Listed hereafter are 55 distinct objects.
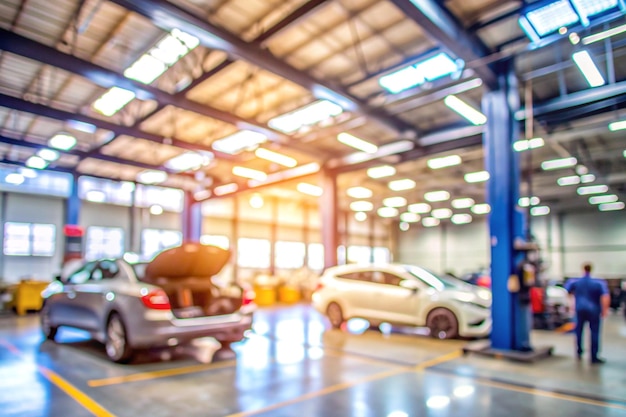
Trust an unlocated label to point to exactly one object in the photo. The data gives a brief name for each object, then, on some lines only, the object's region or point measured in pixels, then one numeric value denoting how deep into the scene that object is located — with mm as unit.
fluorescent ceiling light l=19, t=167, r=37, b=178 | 13238
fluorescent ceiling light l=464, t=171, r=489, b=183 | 14782
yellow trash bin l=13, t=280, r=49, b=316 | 11172
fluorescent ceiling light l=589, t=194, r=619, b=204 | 17333
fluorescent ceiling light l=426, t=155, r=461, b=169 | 12410
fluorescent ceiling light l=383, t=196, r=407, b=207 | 20188
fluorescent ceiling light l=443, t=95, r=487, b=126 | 7606
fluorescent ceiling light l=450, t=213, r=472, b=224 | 24609
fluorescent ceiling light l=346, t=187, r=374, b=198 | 18294
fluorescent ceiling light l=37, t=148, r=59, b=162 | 11374
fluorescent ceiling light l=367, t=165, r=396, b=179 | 13867
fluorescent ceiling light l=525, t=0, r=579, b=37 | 5023
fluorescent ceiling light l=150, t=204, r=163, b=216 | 16156
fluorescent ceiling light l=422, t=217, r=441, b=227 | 26158
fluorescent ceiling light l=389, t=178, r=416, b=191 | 16469
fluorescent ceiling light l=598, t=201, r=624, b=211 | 18492
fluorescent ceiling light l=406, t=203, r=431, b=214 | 21500
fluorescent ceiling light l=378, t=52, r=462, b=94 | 6598
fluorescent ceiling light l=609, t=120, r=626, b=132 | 8574
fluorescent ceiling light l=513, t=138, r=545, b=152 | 9484
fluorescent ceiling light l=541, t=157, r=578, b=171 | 12258
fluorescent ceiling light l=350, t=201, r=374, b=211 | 21472
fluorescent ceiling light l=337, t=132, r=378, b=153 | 9846
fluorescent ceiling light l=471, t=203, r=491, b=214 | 21172
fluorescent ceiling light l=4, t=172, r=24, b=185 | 13212
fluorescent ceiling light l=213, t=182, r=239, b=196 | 14492
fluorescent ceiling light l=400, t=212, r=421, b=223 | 24738
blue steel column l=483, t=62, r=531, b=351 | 6207
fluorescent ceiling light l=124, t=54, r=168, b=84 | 6965
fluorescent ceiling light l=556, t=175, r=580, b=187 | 14707
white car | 7613
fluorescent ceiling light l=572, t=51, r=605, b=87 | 5531
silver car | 5172
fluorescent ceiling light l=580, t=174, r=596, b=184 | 14102
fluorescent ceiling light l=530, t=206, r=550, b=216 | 20859
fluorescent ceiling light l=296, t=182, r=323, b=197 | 16812
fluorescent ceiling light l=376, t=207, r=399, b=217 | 22992
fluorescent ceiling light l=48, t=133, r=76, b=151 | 10836
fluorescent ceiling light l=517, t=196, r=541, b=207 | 18603
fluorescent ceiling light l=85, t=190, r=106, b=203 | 15023
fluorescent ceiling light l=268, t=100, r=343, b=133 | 8484
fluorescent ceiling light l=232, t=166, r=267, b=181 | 12680
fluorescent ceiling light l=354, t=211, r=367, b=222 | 24522
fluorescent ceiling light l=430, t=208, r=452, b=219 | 22912
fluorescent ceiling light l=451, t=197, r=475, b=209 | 19856
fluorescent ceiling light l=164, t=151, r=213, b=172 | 12381
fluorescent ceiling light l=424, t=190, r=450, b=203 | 18469
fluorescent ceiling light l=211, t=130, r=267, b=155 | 10086
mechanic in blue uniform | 5887
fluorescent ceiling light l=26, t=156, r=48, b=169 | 12408
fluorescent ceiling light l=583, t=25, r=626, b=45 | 4805
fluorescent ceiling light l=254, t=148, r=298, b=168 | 10876
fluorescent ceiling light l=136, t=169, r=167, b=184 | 14352
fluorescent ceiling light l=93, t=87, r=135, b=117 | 7992
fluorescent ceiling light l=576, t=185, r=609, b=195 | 15591
